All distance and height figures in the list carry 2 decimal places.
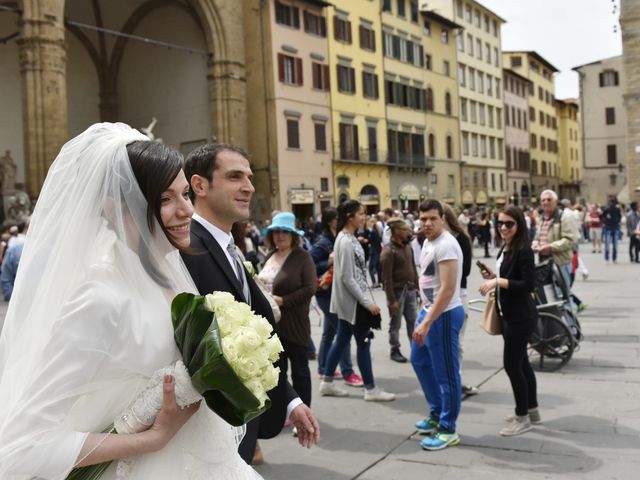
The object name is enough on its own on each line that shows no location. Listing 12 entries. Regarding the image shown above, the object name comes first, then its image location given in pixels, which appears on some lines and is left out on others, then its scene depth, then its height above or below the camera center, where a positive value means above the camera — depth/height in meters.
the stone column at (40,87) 23.72 +5.18
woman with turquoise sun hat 5.36 -0.52
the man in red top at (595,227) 21.98 -0.49
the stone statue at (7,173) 25.55 +2.37
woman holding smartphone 5.12 -0.72
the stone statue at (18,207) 22.66 +0.94
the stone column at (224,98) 31.34 +5.92
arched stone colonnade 23.78 +6.72
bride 1.69 -0.24
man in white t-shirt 4.91 -0.83
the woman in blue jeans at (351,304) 6.33 -0.77
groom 2.53 -0.08
